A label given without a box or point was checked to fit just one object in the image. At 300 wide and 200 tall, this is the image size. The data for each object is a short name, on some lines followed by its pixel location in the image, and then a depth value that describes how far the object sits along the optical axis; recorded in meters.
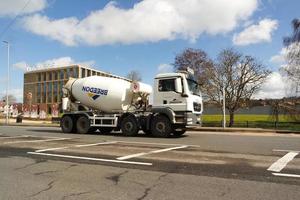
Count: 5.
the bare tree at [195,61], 29.71
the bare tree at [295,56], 20.76
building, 70.98
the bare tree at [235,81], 27.75
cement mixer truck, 12.37
